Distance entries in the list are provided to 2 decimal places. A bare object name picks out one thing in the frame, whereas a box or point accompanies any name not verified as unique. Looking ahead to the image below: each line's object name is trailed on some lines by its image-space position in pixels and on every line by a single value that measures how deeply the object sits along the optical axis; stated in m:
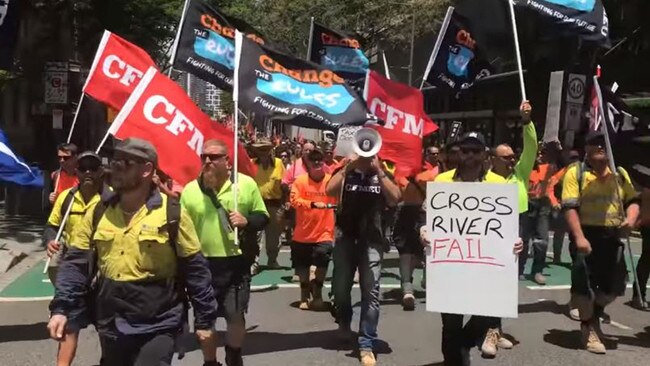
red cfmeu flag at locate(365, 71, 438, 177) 7.11
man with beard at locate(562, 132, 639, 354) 6.46
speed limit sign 10.58
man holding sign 5.09
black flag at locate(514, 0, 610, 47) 7.74
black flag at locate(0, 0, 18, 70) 6.52
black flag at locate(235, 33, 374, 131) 5.99
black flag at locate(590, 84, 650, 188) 7.03
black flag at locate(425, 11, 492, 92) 9.27
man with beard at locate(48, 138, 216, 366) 3.71
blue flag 6.36
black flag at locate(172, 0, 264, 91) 6.56
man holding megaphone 5.96
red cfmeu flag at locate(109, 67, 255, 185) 5.16
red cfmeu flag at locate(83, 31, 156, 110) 5.66
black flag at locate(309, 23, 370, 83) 13.40
